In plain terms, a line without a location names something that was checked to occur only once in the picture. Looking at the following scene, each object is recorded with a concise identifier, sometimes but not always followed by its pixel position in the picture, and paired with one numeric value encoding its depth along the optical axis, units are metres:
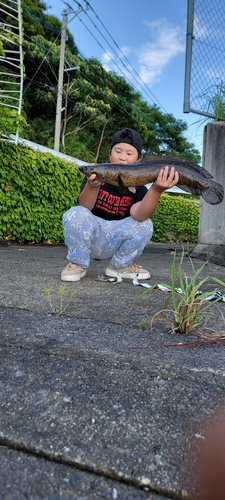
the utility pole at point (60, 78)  17.64
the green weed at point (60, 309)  1.74
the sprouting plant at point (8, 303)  1.84
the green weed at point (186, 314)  1.49
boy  2.57
